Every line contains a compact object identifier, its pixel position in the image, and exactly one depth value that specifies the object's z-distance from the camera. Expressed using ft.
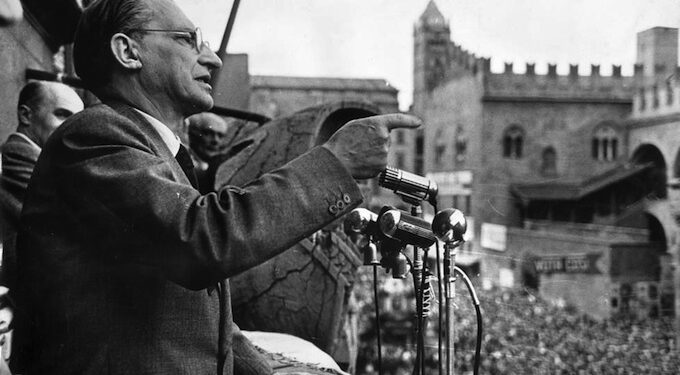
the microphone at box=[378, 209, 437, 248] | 6.03
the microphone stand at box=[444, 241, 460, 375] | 6.04
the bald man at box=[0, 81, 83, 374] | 9.46
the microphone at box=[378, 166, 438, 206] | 5.36
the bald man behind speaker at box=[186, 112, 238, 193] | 17.10
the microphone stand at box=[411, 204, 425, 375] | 6.05
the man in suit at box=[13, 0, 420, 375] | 4.52
